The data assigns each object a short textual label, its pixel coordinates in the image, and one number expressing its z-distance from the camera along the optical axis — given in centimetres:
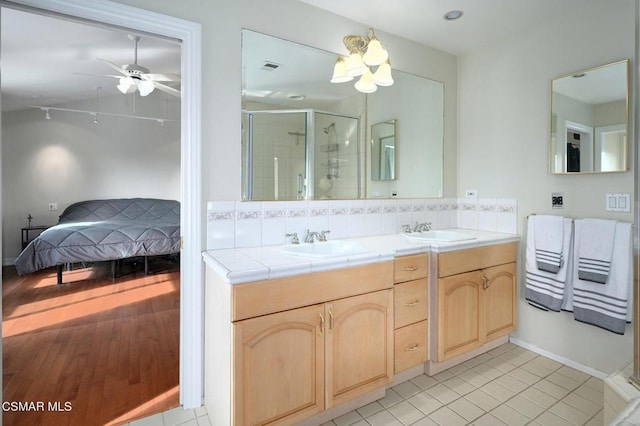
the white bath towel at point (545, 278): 207
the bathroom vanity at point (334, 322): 132
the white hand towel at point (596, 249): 186
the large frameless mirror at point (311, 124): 191
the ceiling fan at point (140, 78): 303
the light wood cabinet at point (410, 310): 183
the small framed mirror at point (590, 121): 189
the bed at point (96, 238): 359
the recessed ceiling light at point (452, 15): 216
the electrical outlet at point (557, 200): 217
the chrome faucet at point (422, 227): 253
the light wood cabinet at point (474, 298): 198
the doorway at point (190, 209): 166
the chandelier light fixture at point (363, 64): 198
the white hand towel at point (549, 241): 209
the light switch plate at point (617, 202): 187
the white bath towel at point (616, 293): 180
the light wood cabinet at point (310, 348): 131
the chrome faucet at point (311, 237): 200
